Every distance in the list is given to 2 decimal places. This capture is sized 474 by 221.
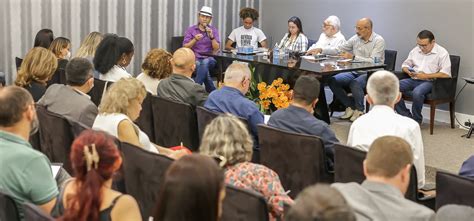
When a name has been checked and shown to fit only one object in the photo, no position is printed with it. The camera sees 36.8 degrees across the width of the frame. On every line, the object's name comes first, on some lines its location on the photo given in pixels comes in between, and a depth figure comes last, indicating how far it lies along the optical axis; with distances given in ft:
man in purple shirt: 31.86
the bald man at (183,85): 18.16
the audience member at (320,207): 5.93
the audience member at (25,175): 9.76
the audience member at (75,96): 15.39
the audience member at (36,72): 18.15
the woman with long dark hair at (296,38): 30.89
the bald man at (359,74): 27.76
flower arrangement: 19.47
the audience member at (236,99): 16.06
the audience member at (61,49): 23.75
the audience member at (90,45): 23.63
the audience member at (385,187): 8.68
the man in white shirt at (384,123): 13.47
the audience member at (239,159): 10.12
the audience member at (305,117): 14.24
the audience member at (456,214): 8.91
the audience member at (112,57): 20.80
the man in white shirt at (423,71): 26.27
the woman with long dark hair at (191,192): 6.84
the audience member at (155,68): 19.58
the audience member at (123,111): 13.34
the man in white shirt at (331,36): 30.30
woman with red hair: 7.97
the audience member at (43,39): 25.43
